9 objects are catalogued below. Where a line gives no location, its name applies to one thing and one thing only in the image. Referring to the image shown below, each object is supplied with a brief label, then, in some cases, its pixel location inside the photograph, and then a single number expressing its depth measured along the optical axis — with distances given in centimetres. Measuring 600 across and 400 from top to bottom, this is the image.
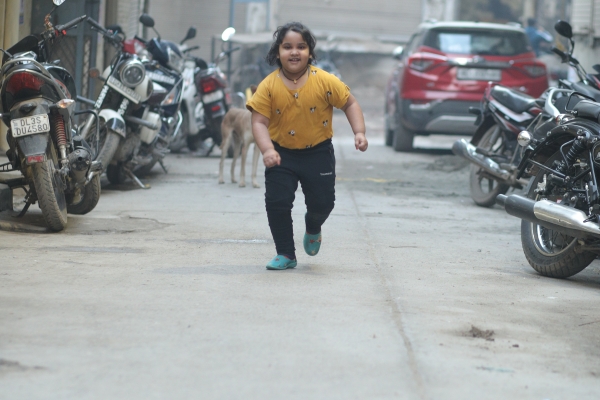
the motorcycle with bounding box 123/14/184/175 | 2033
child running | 1097
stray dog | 1992
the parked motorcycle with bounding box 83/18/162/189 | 1723
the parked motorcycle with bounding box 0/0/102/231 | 1252
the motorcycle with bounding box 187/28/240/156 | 2458
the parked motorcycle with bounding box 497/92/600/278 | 1077
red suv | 2612
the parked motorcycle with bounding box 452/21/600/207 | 1599
